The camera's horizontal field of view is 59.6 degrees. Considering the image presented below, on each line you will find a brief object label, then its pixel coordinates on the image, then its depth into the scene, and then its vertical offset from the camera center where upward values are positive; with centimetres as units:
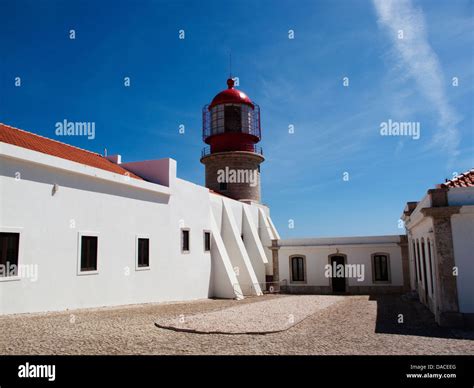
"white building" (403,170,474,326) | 859 -2
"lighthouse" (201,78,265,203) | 2366 +619
